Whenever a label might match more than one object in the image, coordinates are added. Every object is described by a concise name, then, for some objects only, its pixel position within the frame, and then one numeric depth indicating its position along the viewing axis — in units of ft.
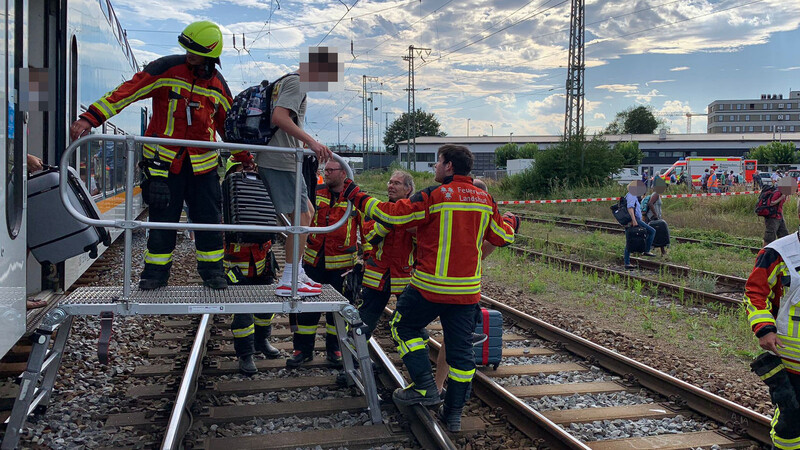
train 13.88
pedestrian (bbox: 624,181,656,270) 42.55
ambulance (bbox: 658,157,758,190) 132.46
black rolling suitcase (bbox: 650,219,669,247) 46.11
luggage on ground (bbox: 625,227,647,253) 43.39
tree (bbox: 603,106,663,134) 404.98
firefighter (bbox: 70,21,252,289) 15.47
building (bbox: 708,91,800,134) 538.47
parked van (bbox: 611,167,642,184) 165.52
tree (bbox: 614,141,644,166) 230.25
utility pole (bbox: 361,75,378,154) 279.53
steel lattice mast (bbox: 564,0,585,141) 106.11
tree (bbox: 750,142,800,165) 187.73
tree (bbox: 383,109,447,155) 408.26
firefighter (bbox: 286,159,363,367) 19.84
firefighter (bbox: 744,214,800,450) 12.92
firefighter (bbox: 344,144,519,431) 15.67
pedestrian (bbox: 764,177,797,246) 39.52
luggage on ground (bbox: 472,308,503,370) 20.94
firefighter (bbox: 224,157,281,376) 19.33
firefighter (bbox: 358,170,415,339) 18.85
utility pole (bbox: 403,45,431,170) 192.59
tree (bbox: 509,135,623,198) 97.91
